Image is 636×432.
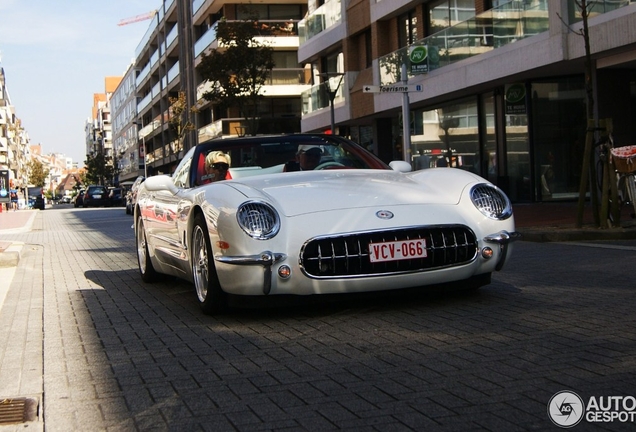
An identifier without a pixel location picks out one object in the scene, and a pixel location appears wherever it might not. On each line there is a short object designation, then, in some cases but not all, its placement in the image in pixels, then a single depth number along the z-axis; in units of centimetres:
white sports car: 562
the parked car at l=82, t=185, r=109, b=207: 7312
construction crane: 18850
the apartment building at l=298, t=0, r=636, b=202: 1923
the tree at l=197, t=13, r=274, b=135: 3825
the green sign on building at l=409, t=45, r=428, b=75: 2584
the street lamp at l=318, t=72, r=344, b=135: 3145
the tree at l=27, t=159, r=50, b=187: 15712
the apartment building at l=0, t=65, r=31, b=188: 12338
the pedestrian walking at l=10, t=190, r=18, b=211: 7984
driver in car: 725
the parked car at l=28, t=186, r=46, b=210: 8560
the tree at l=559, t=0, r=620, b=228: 1208
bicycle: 1225
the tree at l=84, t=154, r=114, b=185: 13150
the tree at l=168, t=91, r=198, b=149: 6166
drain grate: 378
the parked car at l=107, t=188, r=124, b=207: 7231
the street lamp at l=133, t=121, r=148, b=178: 9852
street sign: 1773
